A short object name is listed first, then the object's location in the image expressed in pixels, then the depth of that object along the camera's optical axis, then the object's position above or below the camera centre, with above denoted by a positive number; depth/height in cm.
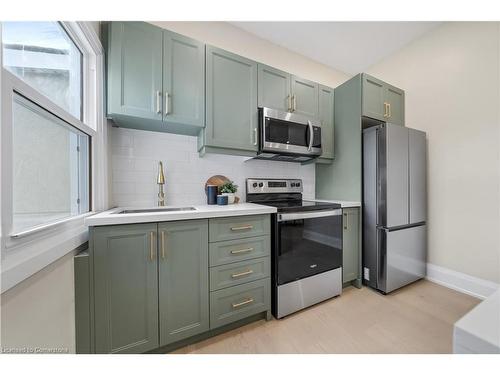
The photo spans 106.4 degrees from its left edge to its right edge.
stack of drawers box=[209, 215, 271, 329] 127 -58
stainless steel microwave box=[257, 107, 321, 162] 173 +51
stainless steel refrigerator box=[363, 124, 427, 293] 182 -20
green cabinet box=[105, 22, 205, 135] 129 +82
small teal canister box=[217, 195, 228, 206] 169 -11
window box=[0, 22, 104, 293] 62 +23
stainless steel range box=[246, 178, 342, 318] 149 -60
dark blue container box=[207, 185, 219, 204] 176 -7
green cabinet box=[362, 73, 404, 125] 196 +96
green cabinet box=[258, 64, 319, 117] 180 +98
